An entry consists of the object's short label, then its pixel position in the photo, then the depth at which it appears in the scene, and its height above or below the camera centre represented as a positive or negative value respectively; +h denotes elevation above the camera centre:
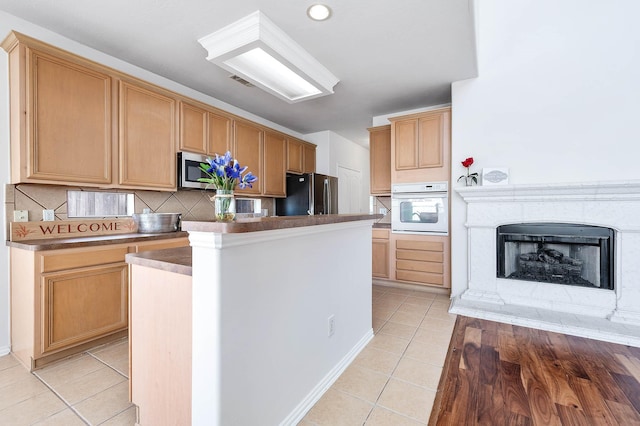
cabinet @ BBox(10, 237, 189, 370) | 1.92 -0.64
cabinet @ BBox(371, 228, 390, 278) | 4.04 -0.59
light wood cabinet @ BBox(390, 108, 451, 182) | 3.58 +0.87
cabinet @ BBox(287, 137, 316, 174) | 4.70 +0.99
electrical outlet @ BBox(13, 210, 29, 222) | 2.16 -0.02
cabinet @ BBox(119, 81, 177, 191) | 2.60 +0.73
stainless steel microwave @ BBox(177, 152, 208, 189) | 3.03 +0.46
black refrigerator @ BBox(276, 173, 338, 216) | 4.49 +0.26
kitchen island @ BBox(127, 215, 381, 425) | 1.03 -0.48
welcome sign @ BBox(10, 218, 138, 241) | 2.17 -0.13
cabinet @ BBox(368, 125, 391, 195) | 4.30 +0.81
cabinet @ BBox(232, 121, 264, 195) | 3.76 +0.87
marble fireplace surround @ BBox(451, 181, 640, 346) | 2.57 -0.57
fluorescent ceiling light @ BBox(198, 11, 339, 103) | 2.19 +1.35
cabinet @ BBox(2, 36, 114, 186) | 2.03 +0.74
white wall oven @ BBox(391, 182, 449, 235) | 3.60 +0.05
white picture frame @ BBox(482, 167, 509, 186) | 3.10 +0.40
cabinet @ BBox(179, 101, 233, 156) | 3.11 +0.98
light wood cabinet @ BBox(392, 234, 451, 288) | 3.60 -0.63
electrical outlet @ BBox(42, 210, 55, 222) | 2.33 -0.02
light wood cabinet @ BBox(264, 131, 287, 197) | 4.23 +0.74
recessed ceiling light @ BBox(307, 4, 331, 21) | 2.03 +1.48
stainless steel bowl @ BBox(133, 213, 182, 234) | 2.77 -0.09
